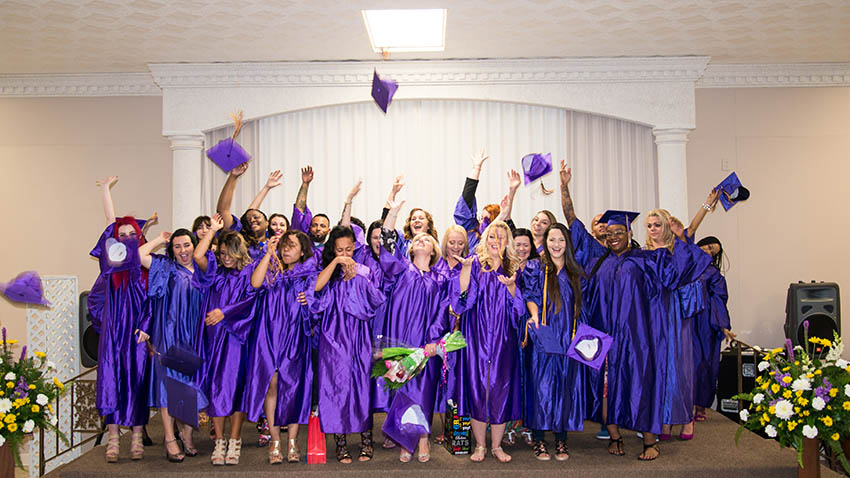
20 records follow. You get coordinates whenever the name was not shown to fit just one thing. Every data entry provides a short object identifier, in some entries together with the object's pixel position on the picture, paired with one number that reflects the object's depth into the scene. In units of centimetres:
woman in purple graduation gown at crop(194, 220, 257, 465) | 459
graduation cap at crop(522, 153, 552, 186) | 617
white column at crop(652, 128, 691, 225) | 724
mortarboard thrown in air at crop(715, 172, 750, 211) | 573
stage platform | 444
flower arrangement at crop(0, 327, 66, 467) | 427
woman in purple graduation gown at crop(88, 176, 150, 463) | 466
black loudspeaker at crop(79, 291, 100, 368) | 618
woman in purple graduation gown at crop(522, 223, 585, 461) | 452
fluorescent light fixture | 607
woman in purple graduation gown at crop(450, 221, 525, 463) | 450
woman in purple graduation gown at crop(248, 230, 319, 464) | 454
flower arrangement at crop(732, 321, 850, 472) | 407
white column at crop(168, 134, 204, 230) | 728
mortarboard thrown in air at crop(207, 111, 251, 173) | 624
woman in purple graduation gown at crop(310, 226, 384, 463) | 453
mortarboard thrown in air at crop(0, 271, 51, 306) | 500
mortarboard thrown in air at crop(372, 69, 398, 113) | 629
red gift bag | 459
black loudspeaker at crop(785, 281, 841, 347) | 674
